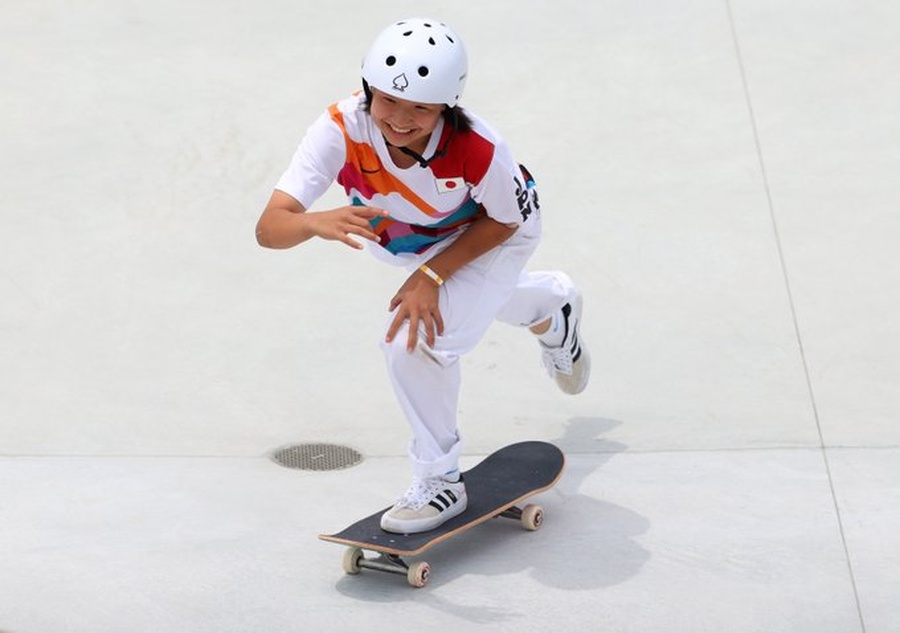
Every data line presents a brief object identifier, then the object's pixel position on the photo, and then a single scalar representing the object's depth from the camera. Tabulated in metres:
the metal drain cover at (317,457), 11.82
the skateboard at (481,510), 9.68
